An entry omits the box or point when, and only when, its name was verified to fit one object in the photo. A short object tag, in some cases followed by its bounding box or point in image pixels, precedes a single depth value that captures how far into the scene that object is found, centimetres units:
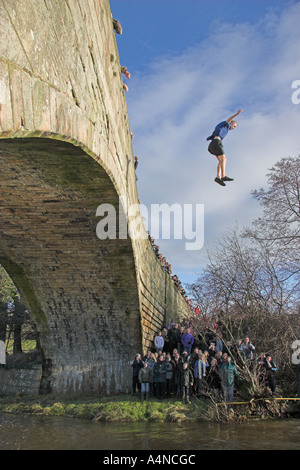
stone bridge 349
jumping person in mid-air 837
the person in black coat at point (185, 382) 973
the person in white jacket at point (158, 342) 1218
